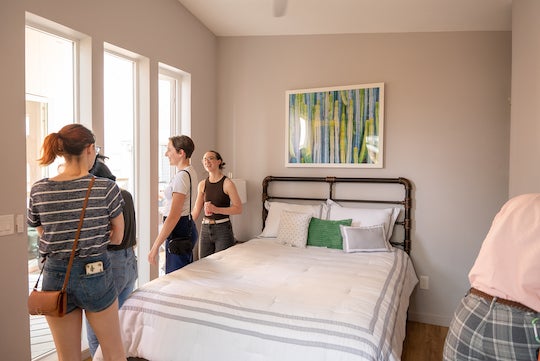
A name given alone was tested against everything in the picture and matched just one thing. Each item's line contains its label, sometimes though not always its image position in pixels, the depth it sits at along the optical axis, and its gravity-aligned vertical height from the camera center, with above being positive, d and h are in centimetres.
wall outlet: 373 -108
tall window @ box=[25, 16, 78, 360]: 251 +47
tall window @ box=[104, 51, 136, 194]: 311 +43
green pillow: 359 -60
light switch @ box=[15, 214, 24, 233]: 221 -31
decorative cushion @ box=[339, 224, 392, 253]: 345 -62
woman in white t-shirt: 258 -25
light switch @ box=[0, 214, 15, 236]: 214 -31
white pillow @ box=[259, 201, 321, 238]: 392 -43
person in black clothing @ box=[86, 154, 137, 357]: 205 -44
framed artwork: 383 +43
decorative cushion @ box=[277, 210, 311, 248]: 366 -56
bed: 187 -74
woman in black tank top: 341 -33
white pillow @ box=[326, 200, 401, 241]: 364 -44
